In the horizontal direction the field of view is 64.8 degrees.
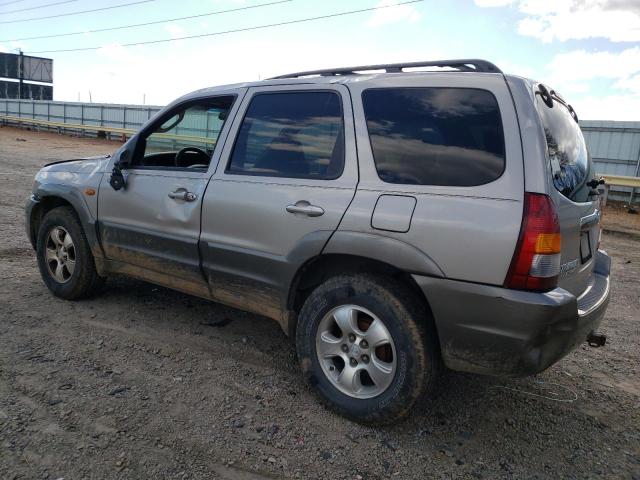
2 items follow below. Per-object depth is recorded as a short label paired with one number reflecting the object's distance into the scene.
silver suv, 2.40
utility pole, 54.06
